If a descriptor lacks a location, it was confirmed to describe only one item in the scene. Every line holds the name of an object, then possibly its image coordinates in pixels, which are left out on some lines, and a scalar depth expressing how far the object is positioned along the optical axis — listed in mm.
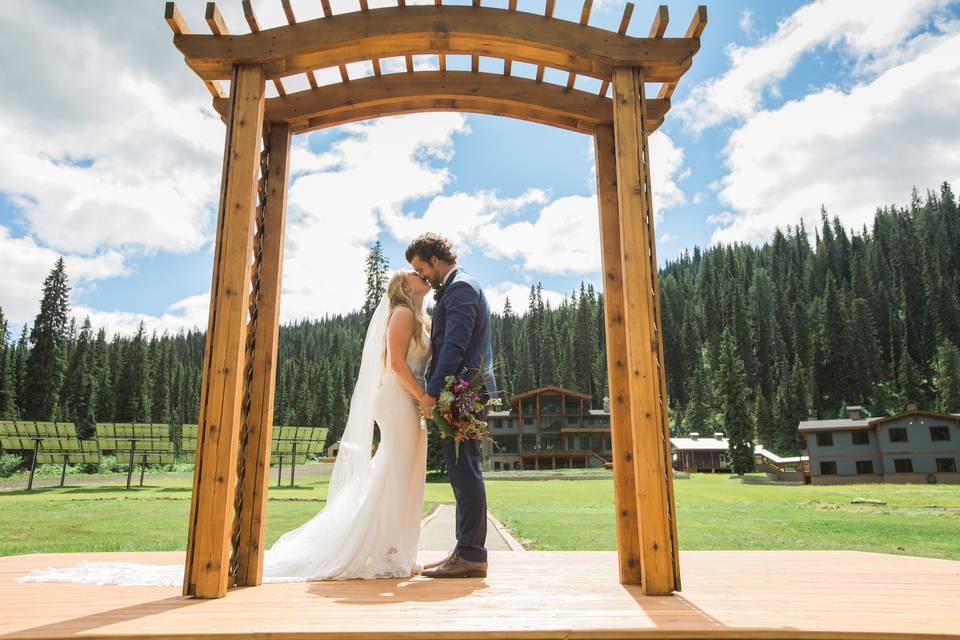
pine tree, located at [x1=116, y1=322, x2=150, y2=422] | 60312
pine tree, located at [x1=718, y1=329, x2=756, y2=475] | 45688
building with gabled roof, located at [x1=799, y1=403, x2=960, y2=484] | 34375
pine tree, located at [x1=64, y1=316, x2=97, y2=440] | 55872
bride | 3879
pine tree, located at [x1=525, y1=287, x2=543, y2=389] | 80188
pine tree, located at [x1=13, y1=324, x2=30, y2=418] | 46031
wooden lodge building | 51406
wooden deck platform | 2293
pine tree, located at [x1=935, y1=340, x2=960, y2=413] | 56031
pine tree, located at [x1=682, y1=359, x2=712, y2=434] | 70062
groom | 3852
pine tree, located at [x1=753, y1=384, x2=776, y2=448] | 61750
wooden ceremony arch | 3400
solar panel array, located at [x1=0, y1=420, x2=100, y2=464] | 21422
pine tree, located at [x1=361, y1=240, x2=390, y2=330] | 38969
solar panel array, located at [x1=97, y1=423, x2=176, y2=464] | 22578
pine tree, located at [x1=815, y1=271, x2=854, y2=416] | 68500
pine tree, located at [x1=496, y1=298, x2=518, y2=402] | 76531
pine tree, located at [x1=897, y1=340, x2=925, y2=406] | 62500
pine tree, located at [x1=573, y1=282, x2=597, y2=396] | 75125
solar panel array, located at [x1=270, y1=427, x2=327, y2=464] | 23278
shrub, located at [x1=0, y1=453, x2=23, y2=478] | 33431
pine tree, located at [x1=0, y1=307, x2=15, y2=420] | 45344
